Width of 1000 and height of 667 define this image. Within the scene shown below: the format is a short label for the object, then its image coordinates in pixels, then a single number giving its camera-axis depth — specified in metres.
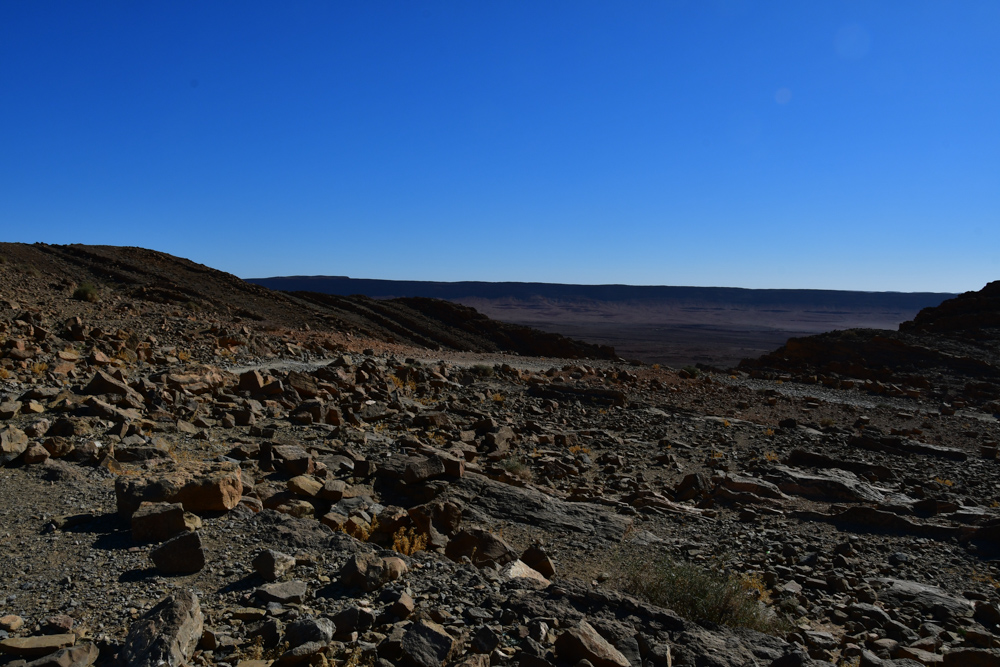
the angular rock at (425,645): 3.73
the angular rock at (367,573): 4.55
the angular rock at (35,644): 3.39
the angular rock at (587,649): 3.91
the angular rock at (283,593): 4.29
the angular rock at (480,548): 5.90
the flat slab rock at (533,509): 7.91
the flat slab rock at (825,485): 10.52
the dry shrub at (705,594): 5.23
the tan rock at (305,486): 6.82
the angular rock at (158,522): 4.97
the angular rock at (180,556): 4.56
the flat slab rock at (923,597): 6.45
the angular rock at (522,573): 5.34
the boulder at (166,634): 3.37
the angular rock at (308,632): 3.76
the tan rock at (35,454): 6.43
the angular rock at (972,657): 4.78
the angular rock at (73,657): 3.25
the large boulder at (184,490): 5.41
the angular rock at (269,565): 4.59
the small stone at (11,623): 3.65
